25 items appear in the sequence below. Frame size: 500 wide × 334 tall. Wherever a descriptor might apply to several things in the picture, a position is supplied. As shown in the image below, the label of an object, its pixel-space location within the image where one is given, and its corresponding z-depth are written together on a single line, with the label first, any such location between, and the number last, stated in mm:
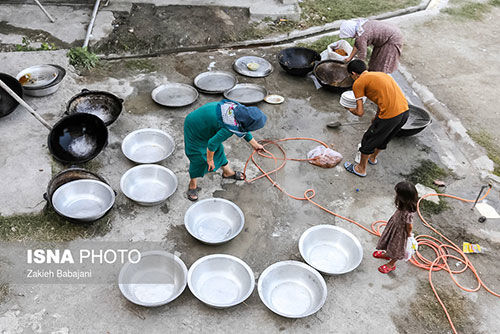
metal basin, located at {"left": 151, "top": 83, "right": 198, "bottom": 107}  6012
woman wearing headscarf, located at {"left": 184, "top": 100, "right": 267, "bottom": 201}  3621
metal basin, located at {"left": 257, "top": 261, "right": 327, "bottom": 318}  3619
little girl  3248
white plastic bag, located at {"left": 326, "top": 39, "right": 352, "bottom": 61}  6566
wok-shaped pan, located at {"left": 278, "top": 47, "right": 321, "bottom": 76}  6992
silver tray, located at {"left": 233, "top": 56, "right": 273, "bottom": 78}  6836
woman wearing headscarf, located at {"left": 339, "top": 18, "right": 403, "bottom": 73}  5398
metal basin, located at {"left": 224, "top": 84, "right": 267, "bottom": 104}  6188
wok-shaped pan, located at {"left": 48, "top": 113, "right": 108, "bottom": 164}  4758
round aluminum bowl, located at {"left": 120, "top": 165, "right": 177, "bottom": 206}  4535
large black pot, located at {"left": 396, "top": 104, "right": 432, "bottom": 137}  5422
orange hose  3865
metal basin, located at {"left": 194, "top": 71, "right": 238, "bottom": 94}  6430
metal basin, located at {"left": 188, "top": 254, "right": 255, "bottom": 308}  3650
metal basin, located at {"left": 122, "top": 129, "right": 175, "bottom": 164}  5070
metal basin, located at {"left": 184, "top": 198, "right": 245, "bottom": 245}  4168
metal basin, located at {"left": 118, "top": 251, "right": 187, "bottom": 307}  3559
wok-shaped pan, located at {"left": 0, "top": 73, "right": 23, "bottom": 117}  5258
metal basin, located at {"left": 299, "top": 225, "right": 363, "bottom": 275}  3978
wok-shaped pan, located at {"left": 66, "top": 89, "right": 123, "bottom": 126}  5535
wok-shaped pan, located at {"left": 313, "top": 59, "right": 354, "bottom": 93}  6676
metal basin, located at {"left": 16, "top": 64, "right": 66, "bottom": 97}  5449
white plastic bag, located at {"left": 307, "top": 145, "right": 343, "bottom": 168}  5125
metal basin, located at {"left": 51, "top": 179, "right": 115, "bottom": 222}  4172
